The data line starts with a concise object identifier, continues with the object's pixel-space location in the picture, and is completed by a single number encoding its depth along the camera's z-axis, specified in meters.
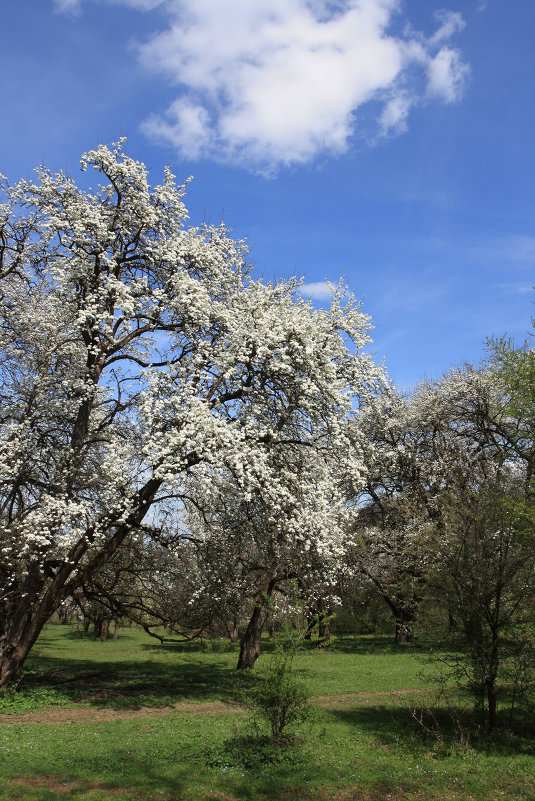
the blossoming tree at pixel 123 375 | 13.50
